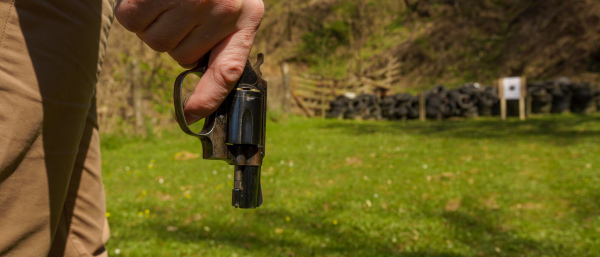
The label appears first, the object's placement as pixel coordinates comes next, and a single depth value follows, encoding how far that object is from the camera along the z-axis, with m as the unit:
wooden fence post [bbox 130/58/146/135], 10.21
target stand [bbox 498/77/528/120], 13.17
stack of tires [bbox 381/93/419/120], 15.23
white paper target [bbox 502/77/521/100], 13.20
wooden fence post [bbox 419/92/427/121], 14.78
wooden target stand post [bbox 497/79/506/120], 13.38
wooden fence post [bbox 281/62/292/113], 15.77
